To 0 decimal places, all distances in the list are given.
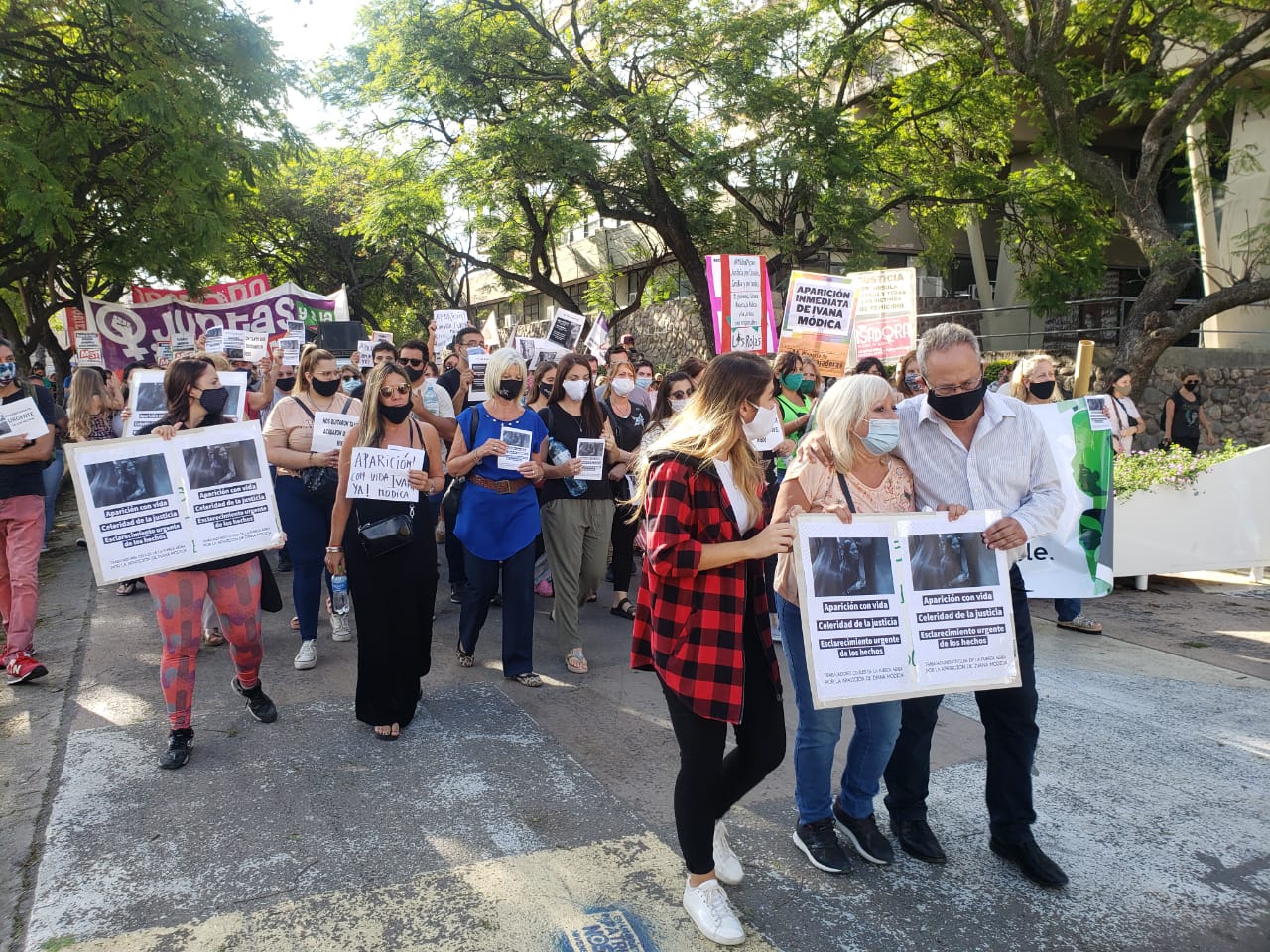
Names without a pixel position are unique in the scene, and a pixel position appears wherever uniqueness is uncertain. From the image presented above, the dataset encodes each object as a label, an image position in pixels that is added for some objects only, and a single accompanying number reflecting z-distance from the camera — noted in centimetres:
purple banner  1334
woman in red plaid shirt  296
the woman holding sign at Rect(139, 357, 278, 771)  436
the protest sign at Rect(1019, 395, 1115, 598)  655
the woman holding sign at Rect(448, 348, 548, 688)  546
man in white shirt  334
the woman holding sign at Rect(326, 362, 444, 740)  468
